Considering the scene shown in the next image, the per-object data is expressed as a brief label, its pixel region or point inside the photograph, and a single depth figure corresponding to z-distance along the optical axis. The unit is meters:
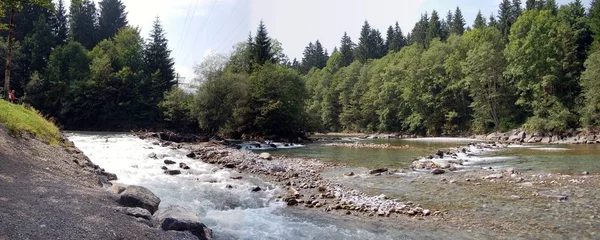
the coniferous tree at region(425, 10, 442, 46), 102.69
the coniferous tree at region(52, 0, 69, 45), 73.55
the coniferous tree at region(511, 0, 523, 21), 102.07
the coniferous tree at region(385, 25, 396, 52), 118.85
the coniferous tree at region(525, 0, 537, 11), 96.89
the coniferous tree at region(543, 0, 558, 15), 77.53
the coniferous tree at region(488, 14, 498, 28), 100.06
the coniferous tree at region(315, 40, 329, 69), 133.88
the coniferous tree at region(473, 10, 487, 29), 98.24
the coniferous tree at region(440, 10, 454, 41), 105.62
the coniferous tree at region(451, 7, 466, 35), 104.43
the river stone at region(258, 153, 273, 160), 25.62
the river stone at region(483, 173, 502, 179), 17.39
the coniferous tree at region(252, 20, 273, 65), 61.06
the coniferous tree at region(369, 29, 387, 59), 117.06
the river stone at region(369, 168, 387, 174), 19.30
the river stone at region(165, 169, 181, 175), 18.58
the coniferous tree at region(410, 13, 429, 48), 108.72
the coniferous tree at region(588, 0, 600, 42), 53.03
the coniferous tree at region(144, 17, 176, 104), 68.31
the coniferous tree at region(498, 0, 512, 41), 98.81
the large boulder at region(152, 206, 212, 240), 8.83
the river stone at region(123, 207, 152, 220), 9.13
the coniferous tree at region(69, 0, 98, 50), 81.12
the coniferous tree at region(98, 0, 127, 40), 87.48
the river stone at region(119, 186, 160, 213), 10.19
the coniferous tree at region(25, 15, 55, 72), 67.12
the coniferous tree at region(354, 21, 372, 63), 115.51
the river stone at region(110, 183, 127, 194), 11.54
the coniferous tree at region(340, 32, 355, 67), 122.05
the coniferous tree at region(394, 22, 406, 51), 116.09
